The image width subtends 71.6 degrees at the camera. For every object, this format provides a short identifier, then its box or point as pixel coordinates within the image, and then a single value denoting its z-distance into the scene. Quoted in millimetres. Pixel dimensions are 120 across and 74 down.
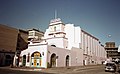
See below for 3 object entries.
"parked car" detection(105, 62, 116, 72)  16231
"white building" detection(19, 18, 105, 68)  20531
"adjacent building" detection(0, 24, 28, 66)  24543
